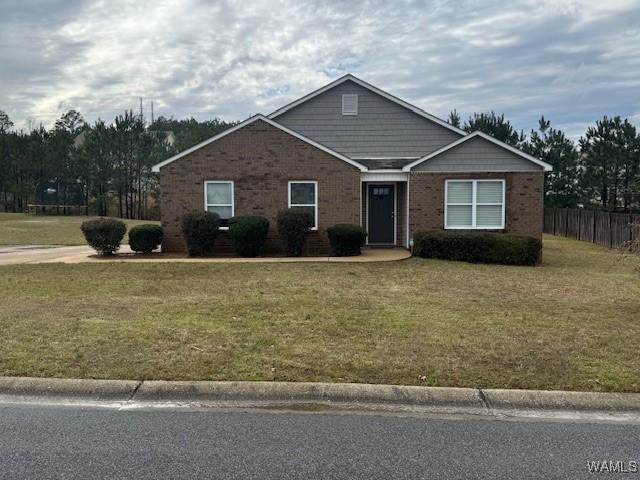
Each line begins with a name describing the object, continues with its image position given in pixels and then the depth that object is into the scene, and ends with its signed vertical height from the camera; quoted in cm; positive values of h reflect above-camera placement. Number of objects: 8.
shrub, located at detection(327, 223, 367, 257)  1650 -95
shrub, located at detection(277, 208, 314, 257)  1653 -61
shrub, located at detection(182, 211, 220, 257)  1647 -67
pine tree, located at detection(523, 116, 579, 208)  3428 +257
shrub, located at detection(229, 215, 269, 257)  1650 -76
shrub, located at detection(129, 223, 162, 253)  1741 -92
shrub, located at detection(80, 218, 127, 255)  1700 -77
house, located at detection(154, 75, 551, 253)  1747 +79
